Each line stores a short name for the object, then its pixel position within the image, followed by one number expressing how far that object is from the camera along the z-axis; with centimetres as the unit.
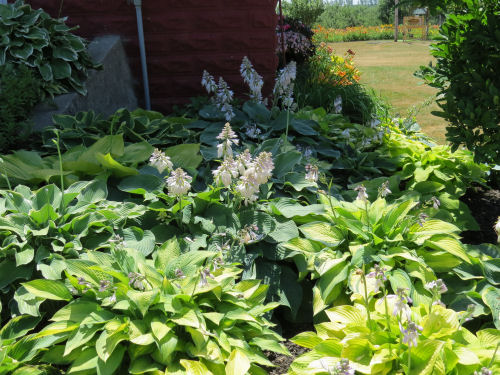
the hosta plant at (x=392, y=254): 264
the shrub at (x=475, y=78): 353
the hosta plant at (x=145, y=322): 210
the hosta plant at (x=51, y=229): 246
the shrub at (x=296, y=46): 822
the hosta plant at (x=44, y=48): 427
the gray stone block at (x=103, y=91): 428
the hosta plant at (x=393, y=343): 199
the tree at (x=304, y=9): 1324
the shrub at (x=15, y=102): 381
